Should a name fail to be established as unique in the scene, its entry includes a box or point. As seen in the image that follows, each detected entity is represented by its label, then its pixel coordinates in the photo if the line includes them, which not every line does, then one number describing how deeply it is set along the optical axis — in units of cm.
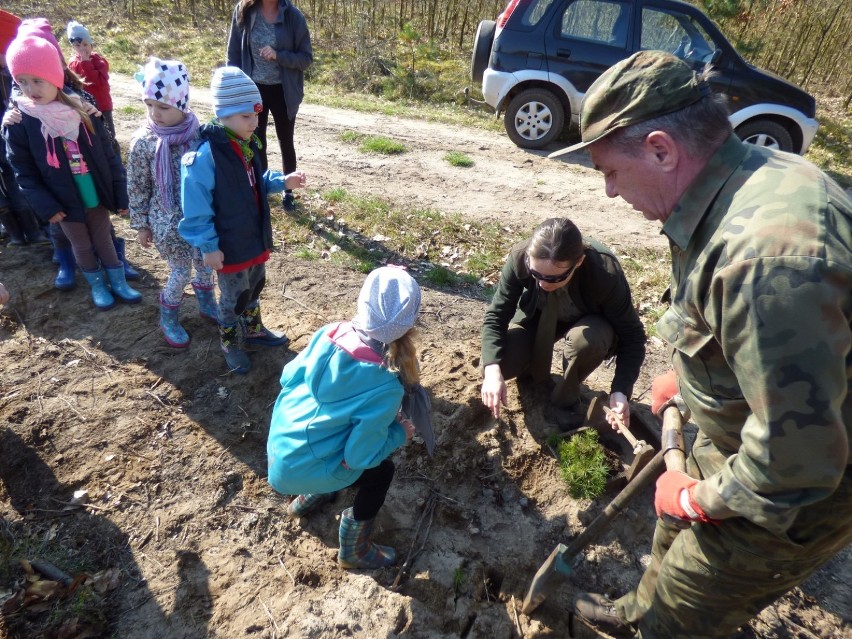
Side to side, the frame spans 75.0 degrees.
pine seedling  313
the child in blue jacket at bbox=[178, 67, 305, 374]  316
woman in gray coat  534
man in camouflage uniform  128
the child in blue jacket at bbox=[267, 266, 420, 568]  222
